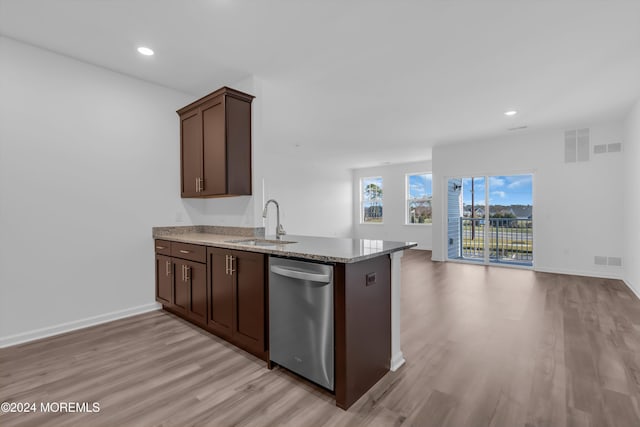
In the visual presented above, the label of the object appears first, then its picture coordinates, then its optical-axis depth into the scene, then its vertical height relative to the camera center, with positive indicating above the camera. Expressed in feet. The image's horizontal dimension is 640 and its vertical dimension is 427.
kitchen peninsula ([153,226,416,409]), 5.85 -2.05
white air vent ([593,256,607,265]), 16.71 -2.88
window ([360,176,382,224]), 32.91 +1.39
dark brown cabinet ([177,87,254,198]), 9.93 +2.47
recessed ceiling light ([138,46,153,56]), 8.87 +5.02
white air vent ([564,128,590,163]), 17.14 +3.86
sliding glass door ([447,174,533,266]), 19.81 -0.58
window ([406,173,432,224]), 29.07 +1.34
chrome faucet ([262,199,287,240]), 10.20 -0.65
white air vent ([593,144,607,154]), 16.60 +3.51
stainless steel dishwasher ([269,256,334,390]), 6.02 -2.33
